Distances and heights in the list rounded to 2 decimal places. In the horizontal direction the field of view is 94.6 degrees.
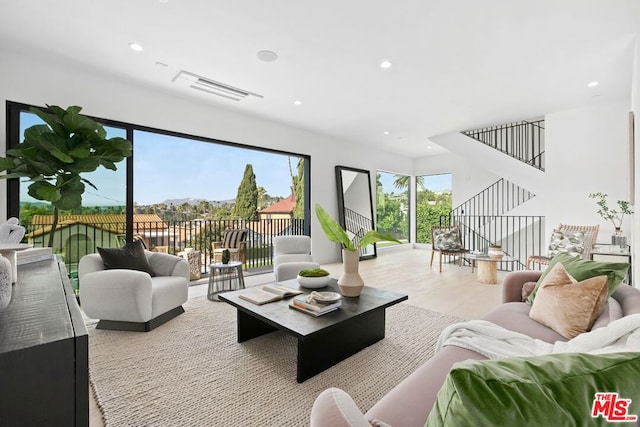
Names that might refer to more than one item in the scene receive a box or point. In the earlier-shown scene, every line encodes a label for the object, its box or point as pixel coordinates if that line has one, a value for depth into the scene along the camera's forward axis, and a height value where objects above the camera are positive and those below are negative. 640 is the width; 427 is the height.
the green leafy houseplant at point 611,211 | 4.27 +0.03
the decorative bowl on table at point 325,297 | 2.16 -0.63
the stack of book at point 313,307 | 2.04 -0.67
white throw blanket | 1.07 -0.60
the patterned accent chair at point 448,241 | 5.52 -0.55
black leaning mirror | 6.48 +0.24
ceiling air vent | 3.53 +1.63
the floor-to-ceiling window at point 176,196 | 3.50 +0.32
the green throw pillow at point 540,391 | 0.45 -0.29
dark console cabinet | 0.56 -0.32
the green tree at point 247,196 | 8.44 +0.49
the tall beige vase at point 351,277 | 2.40 -0.53
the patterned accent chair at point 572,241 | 4.06 -0.40
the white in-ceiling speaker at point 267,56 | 3.02 +1.65
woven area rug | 1.60 -1.07
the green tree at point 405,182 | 8.80 +0.94
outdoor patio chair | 5.83 -0.65
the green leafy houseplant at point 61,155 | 2.28 +0.46
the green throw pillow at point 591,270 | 1.65 -0.34
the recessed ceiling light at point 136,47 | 2.87 +1.64
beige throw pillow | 1.56 -0.50
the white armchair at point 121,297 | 2.50 -0.73
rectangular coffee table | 1.87 -0.73
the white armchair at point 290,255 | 3.57 -0.60
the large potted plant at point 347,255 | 2.30 -0.34
